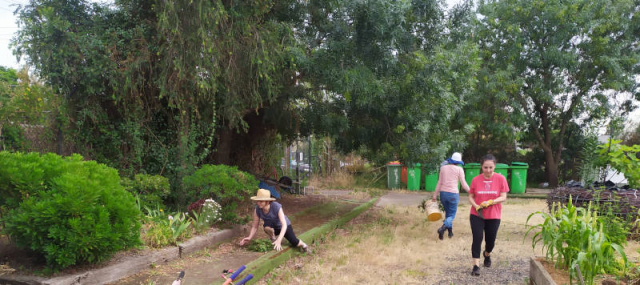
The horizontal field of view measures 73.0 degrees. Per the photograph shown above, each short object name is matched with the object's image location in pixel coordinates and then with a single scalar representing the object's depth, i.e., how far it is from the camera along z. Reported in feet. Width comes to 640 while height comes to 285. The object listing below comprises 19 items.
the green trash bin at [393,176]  58.80
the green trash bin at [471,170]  55.52
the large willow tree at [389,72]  24.70
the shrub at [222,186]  22.48
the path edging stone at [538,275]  13.83
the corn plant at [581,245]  12.52
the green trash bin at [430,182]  56.59
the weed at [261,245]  19.93
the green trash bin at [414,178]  57.21
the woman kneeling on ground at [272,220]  19.16
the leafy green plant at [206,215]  21.22
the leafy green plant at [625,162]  23.00
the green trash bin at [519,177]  54.90
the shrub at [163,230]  18.24
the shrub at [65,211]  13.78
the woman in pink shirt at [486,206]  17.97
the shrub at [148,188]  22.51
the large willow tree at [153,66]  22.18
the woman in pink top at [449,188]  25.55
